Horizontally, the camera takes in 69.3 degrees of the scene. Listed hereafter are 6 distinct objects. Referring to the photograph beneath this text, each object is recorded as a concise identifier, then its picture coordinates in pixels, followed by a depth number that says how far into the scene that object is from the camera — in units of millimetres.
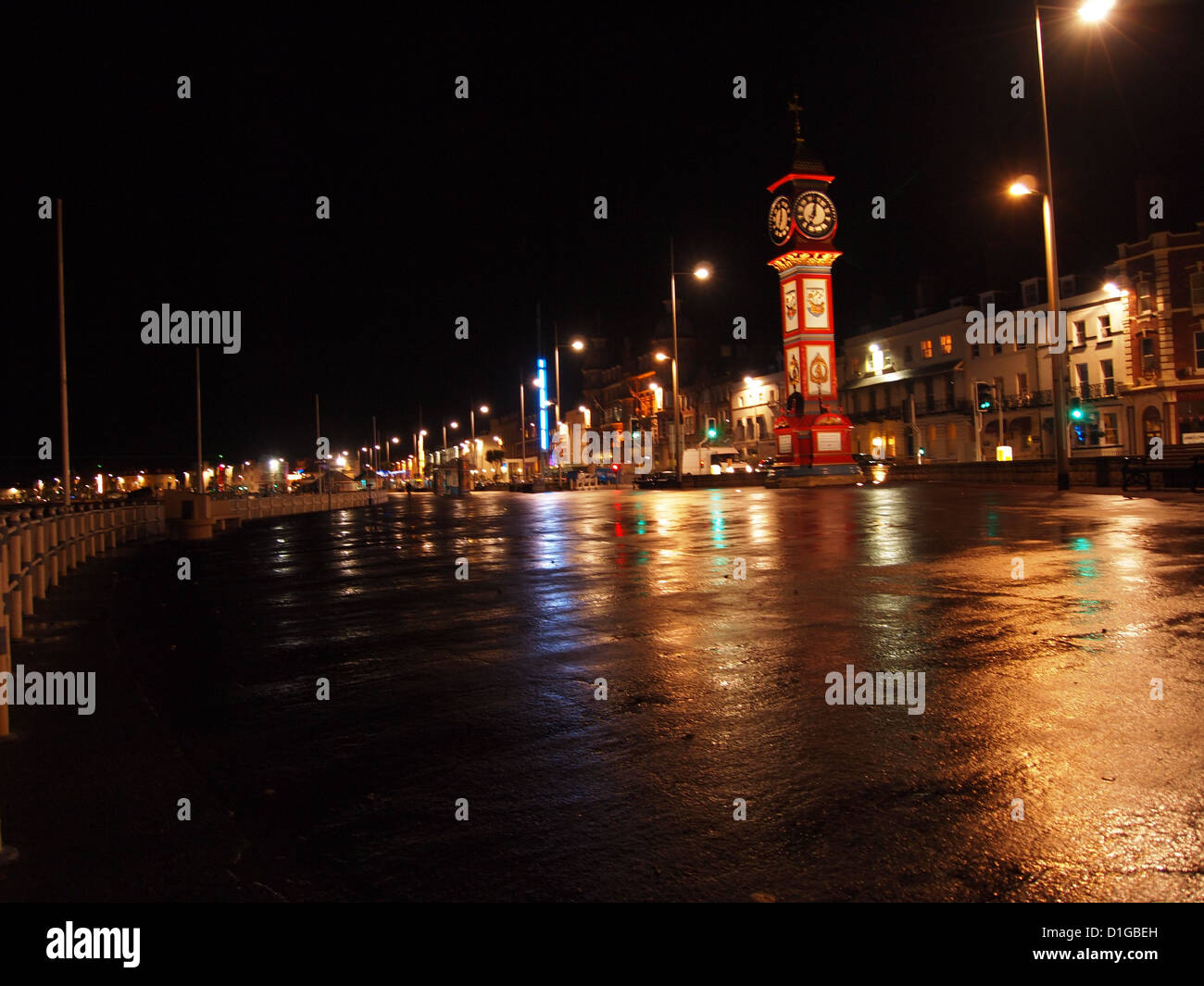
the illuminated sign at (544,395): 111375
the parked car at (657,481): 51562
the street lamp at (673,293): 43250
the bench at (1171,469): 24203
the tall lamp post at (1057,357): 24688
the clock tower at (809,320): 46312
